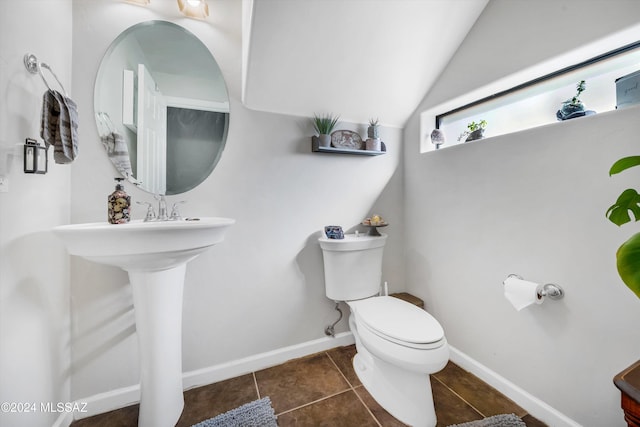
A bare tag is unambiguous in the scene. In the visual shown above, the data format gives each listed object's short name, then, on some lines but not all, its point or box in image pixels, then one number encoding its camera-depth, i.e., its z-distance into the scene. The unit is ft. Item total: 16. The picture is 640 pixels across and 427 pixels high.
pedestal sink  2.68
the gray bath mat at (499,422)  3.62
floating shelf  5.12
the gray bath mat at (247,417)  3.69
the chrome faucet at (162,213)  3.87
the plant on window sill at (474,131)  4.87
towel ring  2.91
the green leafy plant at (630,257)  1.77
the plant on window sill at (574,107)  3.63
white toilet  3.52
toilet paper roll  3.65
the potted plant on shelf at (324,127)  5.09
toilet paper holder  3.59
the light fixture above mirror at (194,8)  4.19
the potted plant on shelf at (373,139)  5.59
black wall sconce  2.86
